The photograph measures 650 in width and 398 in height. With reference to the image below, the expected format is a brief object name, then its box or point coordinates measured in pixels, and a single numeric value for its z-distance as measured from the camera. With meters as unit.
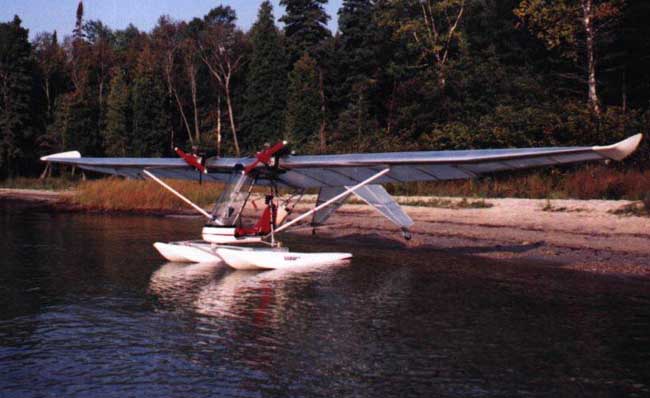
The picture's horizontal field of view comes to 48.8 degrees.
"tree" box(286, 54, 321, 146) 48.00
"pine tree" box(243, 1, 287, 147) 54.47
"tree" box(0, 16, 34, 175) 56.09
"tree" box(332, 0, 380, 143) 41.22
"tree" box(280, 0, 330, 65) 56.16
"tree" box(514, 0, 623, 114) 28.64
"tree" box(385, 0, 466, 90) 39.96
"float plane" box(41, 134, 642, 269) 12.89
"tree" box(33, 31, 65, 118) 62.84
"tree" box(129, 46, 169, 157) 55.59
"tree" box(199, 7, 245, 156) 59.12
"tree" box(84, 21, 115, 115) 64.19
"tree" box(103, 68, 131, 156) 56.25
